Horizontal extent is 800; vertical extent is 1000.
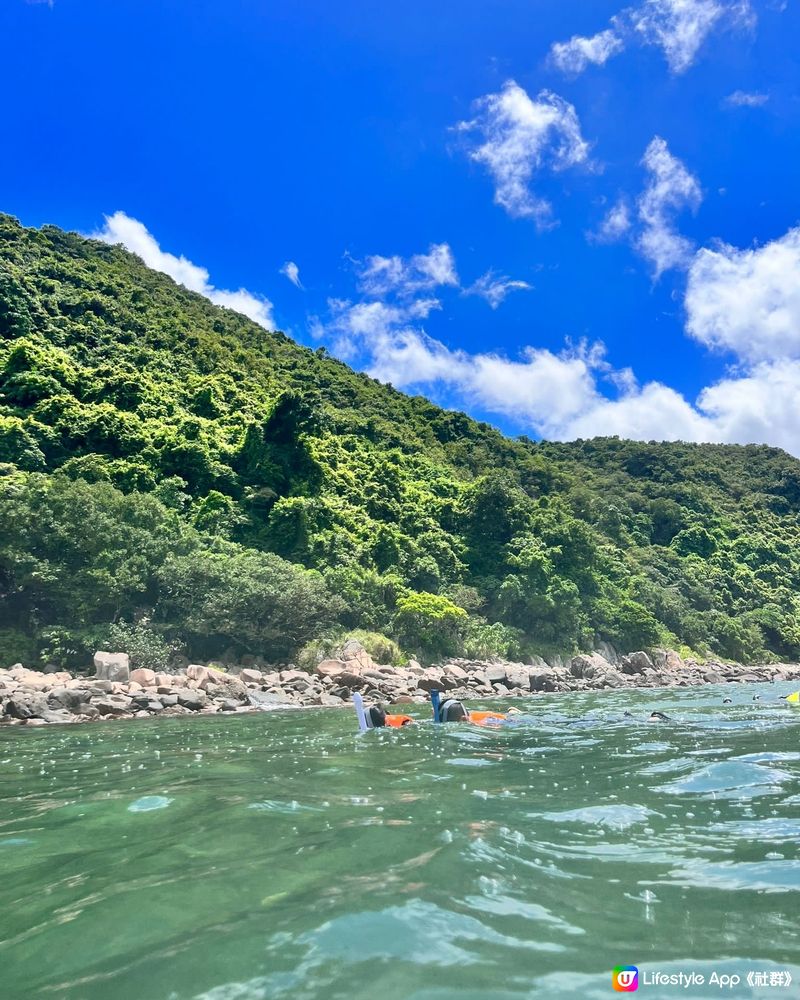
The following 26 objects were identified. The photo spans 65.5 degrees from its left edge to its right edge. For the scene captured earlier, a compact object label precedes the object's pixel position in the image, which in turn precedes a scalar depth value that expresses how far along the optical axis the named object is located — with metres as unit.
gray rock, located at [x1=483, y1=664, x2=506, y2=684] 24.45
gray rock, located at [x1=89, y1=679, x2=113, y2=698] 15.83
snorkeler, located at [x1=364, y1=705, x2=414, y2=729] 11.98
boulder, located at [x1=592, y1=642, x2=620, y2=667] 41.34
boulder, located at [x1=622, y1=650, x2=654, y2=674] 34.72
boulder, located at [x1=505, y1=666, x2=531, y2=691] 24.89
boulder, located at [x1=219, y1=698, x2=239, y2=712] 16.11
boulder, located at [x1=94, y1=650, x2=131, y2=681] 18.38
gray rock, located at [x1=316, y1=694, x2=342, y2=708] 18.69
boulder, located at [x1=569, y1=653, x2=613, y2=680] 31.77
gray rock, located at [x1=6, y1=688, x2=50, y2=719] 13.32
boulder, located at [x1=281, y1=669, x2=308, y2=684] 21.52
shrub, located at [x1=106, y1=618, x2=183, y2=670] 21.34
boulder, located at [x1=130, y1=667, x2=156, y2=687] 18.08
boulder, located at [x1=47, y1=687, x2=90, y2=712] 14.38
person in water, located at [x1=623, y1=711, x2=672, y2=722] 12.53
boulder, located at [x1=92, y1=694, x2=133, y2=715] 14.58
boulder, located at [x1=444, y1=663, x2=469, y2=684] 23.56
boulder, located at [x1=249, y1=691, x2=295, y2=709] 17.41
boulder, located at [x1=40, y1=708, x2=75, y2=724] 13.42
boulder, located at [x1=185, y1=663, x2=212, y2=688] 18.57
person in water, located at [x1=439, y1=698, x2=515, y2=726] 12.47
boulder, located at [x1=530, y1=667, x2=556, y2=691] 25.31
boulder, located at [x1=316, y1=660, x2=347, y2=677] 23.34
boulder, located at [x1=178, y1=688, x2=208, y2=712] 15.81
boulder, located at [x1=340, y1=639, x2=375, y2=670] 26.00
